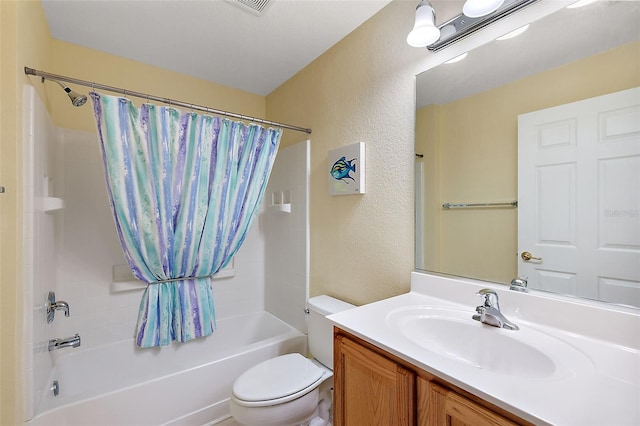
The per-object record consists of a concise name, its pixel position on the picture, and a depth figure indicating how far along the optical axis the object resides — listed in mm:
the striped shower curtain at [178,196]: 1481
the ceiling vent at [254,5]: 1437
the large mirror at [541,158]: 808
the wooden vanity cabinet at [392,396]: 628
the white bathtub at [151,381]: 1352
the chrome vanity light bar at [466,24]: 999
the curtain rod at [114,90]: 1183
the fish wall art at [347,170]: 1587
